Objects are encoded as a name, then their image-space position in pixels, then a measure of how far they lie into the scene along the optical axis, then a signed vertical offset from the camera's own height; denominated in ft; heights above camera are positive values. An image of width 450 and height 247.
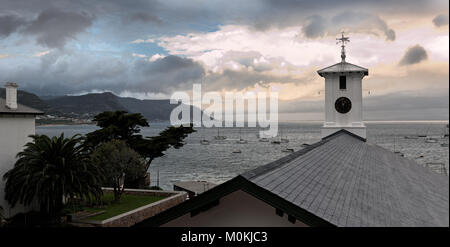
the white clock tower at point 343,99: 100.42 +8.25
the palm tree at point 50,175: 68.18 -10.38
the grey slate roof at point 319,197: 18.38 -5.09
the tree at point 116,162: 87.20 -9.67
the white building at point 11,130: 73.20 -1.05
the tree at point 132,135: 119.44 -3.47
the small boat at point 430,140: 475.76 -20.57
